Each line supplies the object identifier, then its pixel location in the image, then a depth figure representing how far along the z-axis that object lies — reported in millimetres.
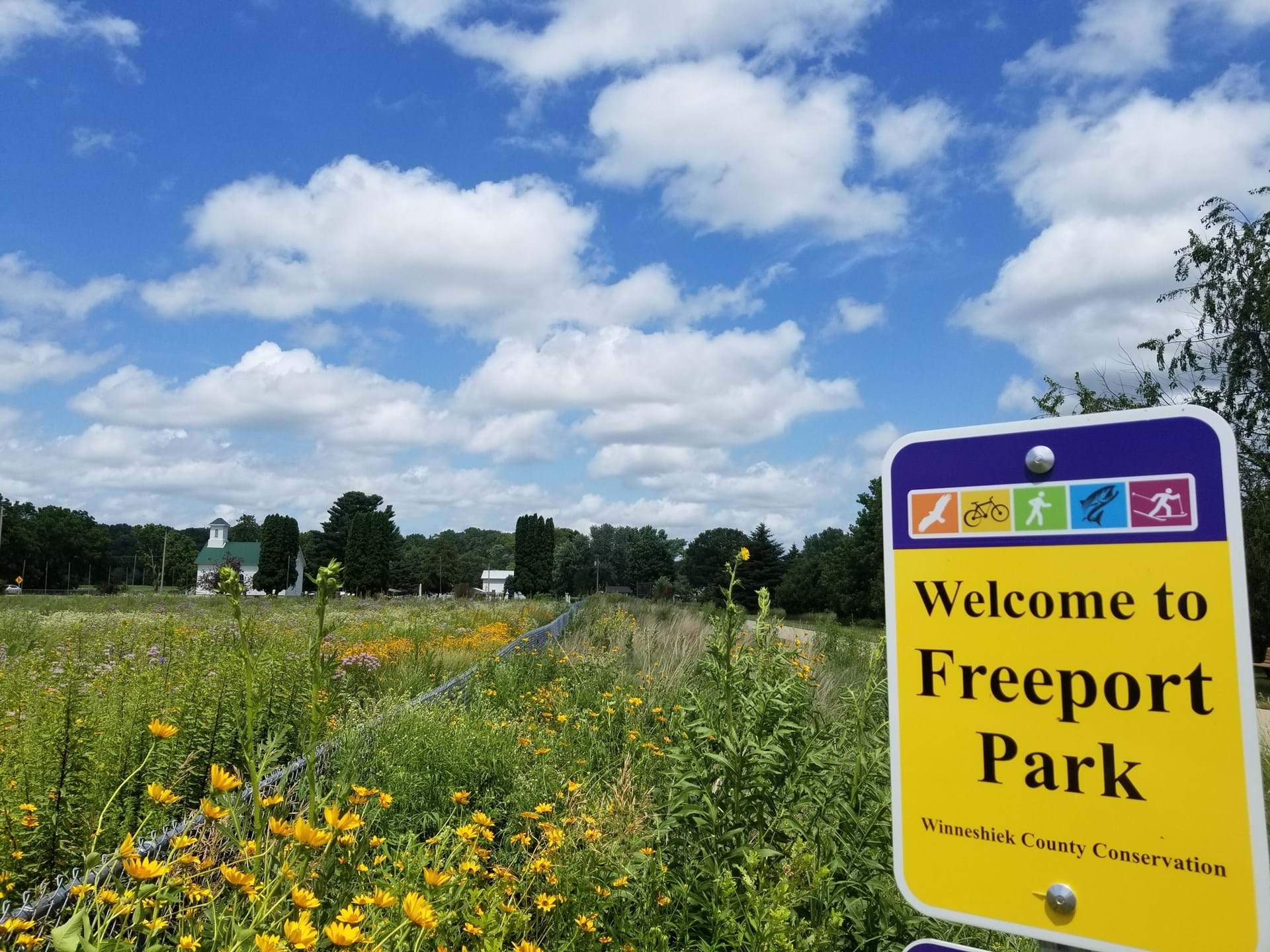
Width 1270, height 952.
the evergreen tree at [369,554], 67000
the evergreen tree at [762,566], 55906
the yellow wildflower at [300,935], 1705
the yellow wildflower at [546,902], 2789
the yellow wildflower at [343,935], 1674
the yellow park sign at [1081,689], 1365
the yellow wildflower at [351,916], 1828
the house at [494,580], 104125
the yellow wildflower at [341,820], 2020
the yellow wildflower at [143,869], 1759
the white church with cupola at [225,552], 76375
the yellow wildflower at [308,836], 1865
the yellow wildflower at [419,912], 1868
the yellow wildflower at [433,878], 2002
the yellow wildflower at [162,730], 2080
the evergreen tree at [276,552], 72062
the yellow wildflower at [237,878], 1812
